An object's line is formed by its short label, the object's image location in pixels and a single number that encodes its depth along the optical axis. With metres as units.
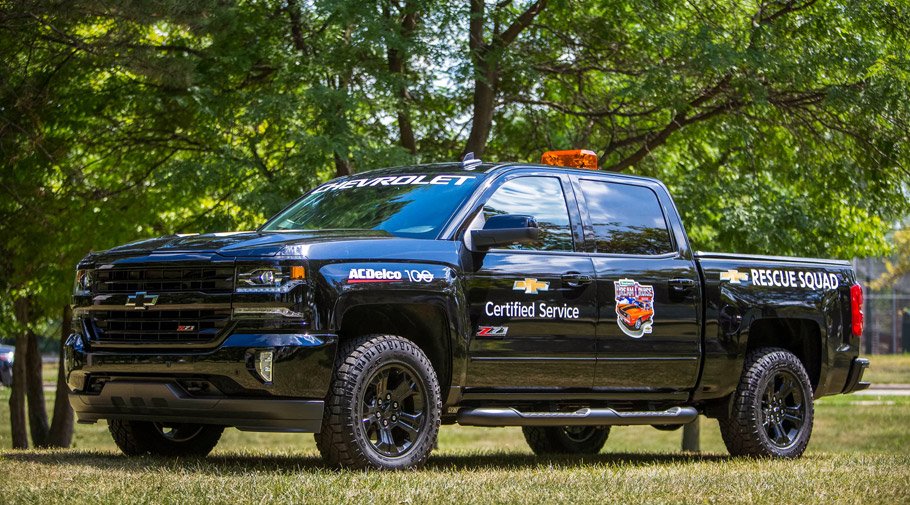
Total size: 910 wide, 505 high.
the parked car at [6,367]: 40.00
